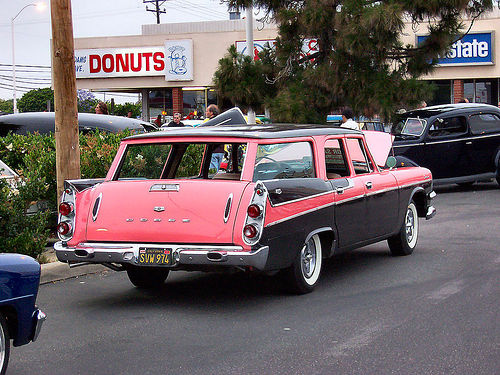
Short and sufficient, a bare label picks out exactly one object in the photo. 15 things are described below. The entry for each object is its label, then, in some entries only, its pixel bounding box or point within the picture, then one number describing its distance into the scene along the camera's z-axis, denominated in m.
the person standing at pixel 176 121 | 19.06
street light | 55.73
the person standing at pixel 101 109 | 17.83
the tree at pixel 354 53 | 18.62
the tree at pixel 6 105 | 125.82
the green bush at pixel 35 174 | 9.11
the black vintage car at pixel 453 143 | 17.83
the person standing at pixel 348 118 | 15.21
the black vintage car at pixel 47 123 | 15.05
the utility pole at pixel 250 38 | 22.25
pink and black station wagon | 7.25
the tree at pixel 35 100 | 92.62
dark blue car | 5.13
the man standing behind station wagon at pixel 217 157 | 9.66
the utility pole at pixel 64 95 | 9.92
